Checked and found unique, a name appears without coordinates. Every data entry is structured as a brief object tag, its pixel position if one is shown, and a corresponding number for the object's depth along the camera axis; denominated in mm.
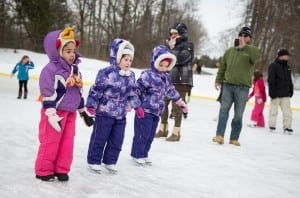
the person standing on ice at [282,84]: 9688
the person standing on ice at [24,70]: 12612
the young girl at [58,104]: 3605
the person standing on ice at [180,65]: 6762
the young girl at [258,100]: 10789
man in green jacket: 6812
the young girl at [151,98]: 5035
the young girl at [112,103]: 4246
